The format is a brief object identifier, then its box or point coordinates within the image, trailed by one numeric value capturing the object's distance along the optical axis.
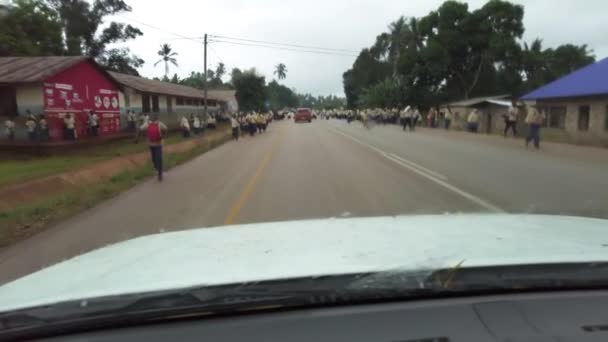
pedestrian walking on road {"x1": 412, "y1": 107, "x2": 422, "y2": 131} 37.43
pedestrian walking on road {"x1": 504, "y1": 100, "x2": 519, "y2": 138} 25.04
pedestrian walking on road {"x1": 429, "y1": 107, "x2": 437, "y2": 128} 41.97
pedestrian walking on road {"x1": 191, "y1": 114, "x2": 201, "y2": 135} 33.27
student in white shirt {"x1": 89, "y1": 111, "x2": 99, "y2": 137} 24.43
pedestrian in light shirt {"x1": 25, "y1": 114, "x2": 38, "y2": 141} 20.84
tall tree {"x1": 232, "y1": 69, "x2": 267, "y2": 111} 70.94
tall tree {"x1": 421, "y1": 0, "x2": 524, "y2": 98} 46.34
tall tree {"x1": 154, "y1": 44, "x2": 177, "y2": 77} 87.25
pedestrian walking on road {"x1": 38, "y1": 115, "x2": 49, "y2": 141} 20.95
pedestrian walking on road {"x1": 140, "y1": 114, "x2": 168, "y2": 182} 13.29
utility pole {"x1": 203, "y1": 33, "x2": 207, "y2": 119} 34.84
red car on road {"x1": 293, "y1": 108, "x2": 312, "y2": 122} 62.34
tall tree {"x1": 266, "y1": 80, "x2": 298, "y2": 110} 144.40
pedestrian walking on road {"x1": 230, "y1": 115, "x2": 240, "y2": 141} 31.66
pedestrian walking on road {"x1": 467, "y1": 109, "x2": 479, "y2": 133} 30.81
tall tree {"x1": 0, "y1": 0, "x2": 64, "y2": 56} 36.12
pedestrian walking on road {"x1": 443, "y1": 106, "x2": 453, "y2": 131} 36.50
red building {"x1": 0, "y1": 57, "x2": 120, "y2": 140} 21.28
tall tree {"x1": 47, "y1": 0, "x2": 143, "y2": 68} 47.41
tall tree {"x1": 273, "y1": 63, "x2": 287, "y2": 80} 140.38
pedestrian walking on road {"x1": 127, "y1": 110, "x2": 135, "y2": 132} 30.24
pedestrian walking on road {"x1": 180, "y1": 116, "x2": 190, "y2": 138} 28.80
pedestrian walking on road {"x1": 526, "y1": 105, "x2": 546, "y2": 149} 18.70
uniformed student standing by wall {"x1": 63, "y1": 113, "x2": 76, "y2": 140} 22.17
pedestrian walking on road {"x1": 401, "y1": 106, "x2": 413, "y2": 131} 37.19
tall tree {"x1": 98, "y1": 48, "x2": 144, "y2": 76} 52.28
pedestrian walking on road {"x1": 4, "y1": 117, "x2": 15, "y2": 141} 21.09
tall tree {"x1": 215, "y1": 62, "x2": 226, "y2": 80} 114.56
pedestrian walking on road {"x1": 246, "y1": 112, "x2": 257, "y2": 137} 34.97
